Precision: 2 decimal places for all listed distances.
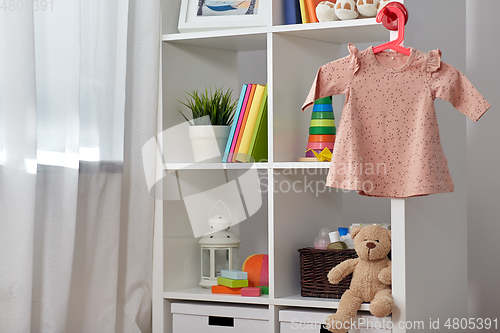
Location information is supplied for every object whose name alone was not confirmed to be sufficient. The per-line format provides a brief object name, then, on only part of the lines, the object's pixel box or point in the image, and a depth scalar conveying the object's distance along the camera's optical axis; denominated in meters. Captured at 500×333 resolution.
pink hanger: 2.81
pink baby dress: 2.80
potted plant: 3.11
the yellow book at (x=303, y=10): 3.04
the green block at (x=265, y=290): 3.06
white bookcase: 2.92
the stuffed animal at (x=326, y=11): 2.99
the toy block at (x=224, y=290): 3.07
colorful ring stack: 3.02
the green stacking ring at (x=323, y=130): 3.02
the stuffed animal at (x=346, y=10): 2.96
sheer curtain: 2.69
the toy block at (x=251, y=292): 3.00
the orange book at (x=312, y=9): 3.02
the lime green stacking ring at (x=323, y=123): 3.03
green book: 3.05
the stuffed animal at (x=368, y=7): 2.94
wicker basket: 2.98
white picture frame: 3.05
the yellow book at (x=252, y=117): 3.06
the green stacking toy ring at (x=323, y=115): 3.04
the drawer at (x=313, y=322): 2.87
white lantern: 3.16
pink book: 3.07
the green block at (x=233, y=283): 3.06
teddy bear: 2.85
